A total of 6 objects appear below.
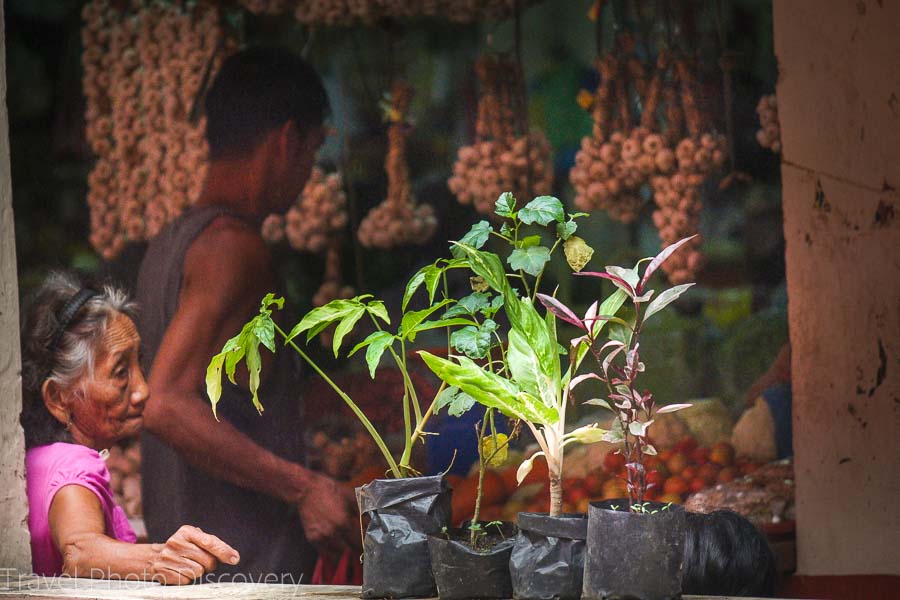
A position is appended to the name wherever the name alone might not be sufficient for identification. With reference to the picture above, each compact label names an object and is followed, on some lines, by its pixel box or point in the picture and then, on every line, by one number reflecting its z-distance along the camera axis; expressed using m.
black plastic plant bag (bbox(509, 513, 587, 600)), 4.86
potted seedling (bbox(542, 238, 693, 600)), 4.62
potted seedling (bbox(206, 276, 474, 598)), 5.21
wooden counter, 5.72
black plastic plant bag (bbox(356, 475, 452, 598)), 5.21
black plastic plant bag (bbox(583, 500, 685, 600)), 4.62
